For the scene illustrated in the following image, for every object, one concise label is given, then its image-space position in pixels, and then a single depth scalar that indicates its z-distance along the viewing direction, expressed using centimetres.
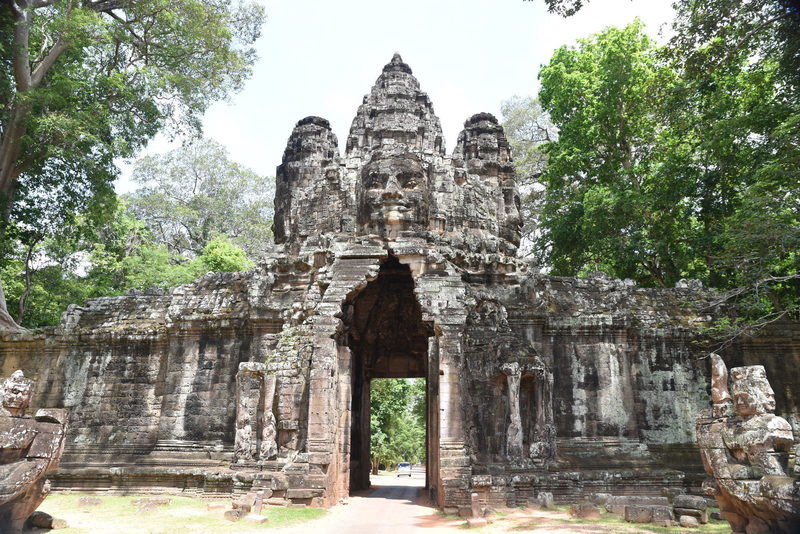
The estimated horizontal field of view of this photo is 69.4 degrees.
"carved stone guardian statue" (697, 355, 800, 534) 580
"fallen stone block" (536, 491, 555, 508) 1062
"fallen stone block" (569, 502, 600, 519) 930
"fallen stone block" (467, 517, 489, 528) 857
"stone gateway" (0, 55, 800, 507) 1127
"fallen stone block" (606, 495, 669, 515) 951
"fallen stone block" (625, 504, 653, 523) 857
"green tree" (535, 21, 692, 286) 1947
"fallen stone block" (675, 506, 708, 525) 844
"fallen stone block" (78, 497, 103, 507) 1061
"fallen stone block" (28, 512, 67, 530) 755
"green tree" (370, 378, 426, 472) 3075
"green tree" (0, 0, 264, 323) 1558
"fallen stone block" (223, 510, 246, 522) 885
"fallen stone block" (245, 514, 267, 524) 865
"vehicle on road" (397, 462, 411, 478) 2728
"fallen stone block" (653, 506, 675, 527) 843
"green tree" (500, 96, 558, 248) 3017
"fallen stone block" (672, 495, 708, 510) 849
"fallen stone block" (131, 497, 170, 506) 1025
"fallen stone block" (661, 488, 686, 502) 1169
